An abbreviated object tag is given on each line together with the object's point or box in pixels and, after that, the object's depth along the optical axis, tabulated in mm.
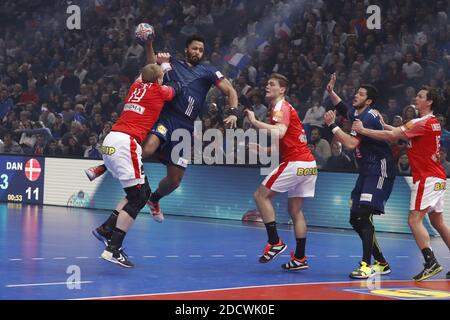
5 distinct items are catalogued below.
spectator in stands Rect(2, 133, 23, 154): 21156
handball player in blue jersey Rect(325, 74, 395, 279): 10320
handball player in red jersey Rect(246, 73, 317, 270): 10830
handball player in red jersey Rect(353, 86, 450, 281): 10062
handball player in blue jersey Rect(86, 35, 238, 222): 11234
